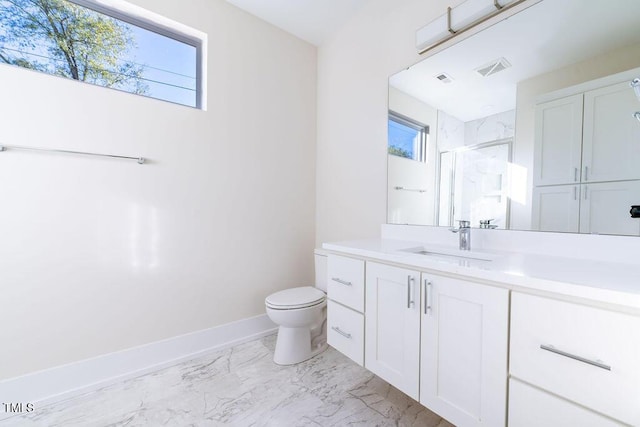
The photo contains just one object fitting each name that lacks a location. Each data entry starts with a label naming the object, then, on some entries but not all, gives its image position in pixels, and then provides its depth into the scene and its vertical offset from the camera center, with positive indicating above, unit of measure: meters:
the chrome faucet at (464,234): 1.32 -0.13
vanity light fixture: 1.25 +0.99
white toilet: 1.69 -0.75
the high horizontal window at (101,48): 1.40 +0.96
